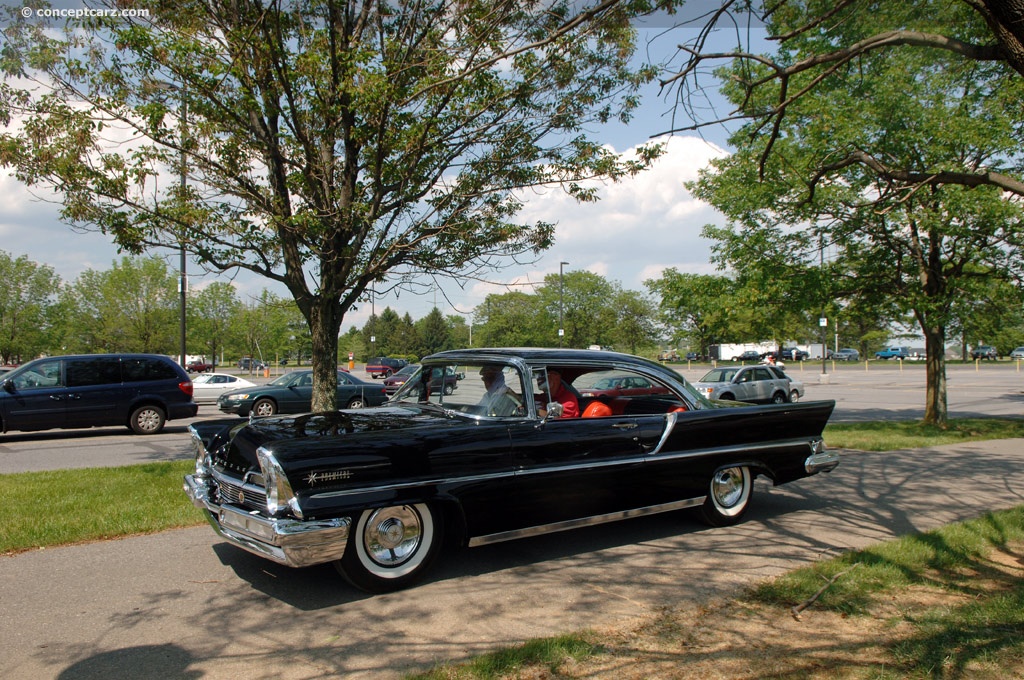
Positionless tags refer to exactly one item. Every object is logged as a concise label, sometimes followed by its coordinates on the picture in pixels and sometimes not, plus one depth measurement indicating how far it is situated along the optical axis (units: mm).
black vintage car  4137
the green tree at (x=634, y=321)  65938
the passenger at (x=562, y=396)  5535
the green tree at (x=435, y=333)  82188
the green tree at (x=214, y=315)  46206
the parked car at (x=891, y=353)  77662
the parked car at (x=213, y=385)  26953
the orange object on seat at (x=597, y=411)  5611
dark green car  18688
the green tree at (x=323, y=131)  8008
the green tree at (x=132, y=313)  38500
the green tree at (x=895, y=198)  12070
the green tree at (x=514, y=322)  56094
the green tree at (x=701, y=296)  15070
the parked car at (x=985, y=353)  66675
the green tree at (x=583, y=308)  64562
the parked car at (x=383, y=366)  48469
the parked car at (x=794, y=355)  71938
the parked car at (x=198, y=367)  54091
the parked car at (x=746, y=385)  21781
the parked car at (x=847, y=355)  72438
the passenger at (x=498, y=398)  5082
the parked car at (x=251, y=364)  51428
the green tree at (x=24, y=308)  38719
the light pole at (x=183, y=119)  8523
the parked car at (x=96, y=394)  13281
